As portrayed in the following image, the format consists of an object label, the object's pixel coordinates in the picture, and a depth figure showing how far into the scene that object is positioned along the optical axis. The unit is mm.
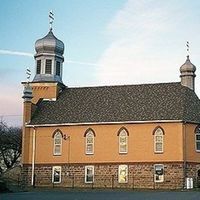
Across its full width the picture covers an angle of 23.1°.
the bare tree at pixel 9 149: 91062
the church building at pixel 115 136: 49812
